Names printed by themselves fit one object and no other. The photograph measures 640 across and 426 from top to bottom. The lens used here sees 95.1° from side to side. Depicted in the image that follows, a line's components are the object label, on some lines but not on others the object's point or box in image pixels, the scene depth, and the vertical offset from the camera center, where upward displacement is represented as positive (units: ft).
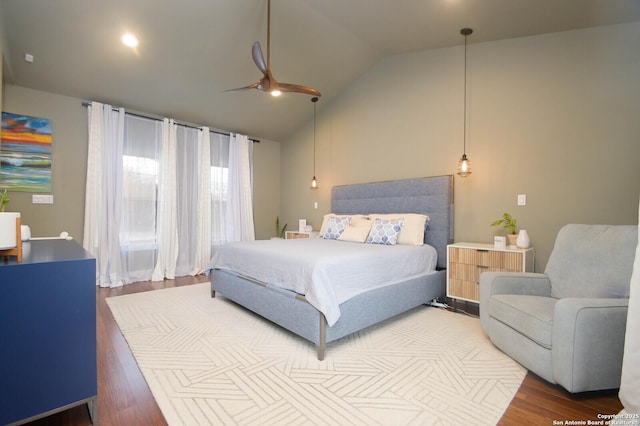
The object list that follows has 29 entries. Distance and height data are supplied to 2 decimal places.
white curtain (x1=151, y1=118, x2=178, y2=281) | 15.74 +0.14
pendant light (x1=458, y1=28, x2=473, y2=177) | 11.29 +2.60
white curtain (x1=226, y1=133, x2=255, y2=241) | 18.63 +1.21
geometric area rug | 5.42 -3.72
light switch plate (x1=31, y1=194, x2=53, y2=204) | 12.67 +0.52
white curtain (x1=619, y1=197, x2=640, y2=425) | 4.09 -2.02
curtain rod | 13.80 +4.97
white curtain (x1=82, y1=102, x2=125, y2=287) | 13.67 +0.93
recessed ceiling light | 10.92 +6.48
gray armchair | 5.67 -2.15
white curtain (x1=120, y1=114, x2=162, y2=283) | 14.83 +0.78
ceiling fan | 9.23 +4.38
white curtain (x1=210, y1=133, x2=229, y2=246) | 17.99 +1.61
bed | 7.86 -2.45
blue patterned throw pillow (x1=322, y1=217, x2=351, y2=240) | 13.92 -0.70
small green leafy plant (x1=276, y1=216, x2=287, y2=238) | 20.81 -1.30
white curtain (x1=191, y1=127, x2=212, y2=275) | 17.12 +0.37
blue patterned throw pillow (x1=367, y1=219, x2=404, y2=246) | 12.05 -0.80
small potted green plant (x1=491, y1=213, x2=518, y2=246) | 10.90 -0.43
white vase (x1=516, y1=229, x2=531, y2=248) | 10.23 -0.92
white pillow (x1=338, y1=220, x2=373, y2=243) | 12.87 -0.88
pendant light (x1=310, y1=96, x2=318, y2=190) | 18.13 +3.37
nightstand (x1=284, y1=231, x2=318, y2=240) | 17.21 -1.33
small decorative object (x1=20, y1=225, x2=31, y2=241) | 7.56 -0.61
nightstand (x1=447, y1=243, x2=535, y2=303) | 10.00 -1.81
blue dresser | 4.23 -1.92
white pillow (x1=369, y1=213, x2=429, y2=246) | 12.12 -0.72
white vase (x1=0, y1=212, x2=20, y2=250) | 4.38 -0.32
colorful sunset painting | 12.02 +2.41
